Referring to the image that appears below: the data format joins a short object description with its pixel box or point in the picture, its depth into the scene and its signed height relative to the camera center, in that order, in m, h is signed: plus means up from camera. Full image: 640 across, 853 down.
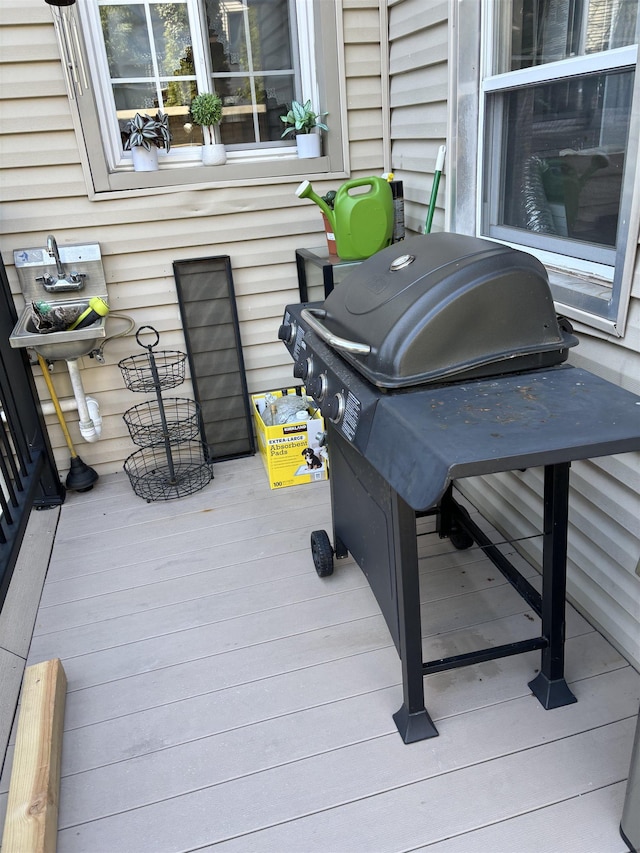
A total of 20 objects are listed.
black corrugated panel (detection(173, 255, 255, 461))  3.08 -0.95
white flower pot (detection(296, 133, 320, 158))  3.00 -0.01
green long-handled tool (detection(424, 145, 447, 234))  2.51 -0.19
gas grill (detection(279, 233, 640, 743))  1.21 -0.55
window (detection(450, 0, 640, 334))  1.65 -0.05
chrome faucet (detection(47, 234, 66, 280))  2.75 -0.35
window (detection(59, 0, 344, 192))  2.78 +0.31
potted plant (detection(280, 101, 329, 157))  2.95 +0.07
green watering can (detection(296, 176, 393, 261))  2.60 -0.31
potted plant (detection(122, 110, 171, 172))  2.83 +0.06
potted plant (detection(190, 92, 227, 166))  2.89 +0.14
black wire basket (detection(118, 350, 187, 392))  3.06 -0.99
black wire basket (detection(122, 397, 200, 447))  3.22 -1.28
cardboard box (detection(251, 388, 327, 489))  2.99 -1.37
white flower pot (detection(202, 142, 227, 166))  2.94 -0.03
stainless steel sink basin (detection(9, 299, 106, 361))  2.63 -0.69
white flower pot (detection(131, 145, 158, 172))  2.84 -0.02
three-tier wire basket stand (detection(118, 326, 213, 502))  3.08 -1.35
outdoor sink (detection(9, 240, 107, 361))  2.75 -0.50
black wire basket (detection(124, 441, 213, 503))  3.09 -1.52
